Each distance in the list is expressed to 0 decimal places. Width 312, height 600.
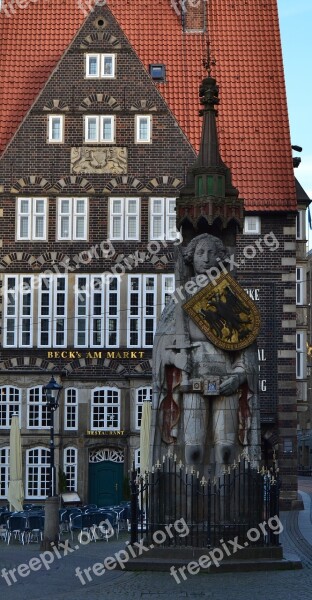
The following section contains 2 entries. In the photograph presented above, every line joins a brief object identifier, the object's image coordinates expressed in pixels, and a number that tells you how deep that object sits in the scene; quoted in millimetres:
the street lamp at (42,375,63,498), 25656
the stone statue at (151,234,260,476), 19547
